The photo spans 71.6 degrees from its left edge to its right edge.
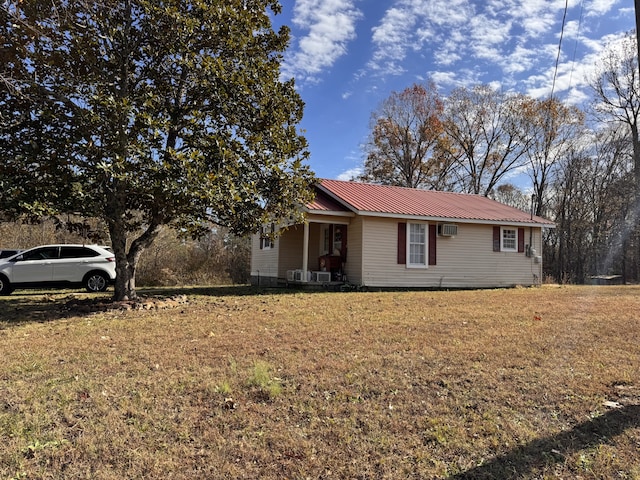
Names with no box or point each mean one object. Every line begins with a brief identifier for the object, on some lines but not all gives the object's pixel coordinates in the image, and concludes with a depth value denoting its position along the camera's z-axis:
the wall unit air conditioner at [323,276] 14.78
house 14.86
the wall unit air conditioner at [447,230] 15.70
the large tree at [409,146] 32.19
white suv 12.84
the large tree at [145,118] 7.87
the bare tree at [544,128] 30.31
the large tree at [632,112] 25.73
